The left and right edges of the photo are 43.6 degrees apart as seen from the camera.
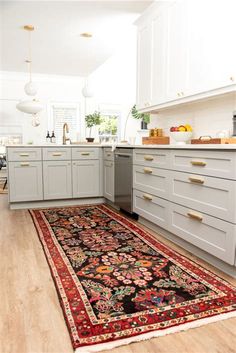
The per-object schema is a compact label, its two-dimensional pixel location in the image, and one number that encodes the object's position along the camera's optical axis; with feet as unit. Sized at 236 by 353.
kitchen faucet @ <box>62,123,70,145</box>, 15.43
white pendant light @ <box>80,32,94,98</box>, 17.56
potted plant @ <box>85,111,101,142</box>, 16.17
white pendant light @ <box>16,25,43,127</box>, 13.80
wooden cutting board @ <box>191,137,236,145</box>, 7.28
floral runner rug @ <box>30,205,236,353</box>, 4.73
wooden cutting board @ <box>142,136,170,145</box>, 11.30
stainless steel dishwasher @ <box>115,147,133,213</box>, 11.48
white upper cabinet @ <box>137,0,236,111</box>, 7.81
